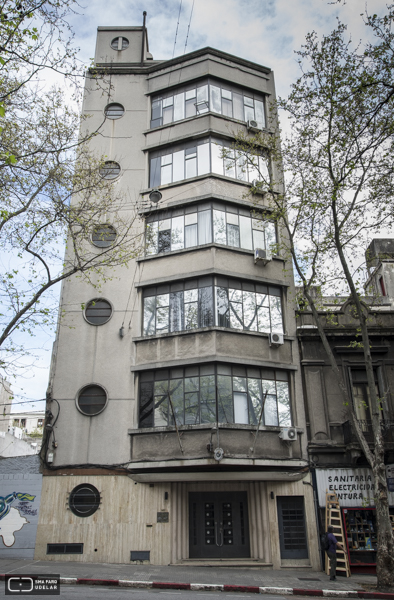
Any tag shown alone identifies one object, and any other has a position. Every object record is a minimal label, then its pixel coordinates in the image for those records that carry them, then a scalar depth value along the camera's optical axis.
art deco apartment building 16.53
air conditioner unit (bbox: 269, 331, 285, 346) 18.16
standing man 14.25
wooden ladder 15.16
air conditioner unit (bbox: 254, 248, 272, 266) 19.27
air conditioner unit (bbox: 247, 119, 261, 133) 21.75
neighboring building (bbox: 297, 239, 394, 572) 16.69
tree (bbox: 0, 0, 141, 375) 10.62
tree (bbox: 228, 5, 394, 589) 14.13
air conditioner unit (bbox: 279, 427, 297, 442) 16.97
